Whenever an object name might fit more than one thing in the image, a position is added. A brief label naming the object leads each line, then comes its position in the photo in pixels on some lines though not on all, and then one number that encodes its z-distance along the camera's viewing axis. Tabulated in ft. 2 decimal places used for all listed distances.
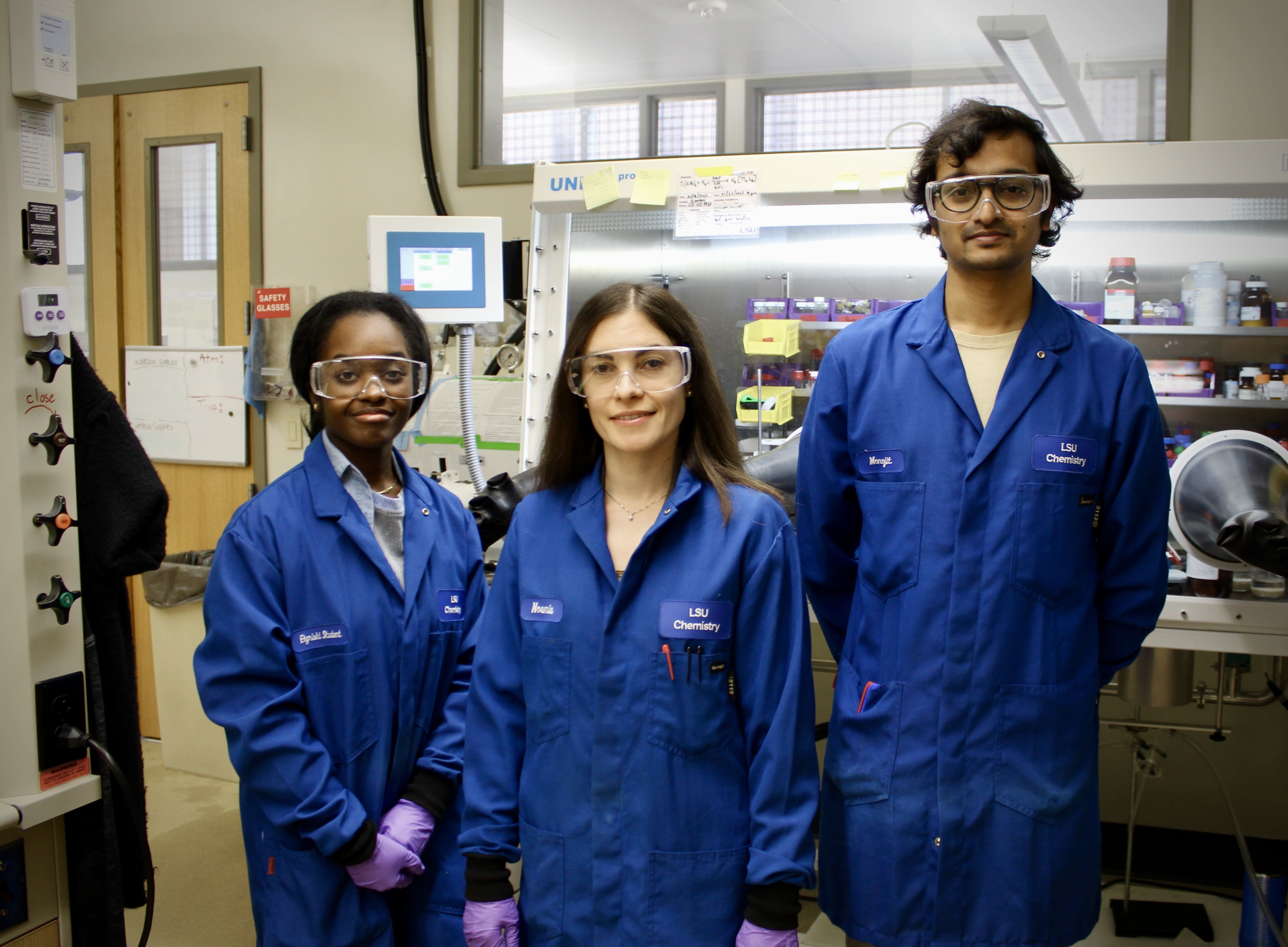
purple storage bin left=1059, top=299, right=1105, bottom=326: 8.70
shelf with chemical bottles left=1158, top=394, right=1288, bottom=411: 8.23
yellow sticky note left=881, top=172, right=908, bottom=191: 8.00
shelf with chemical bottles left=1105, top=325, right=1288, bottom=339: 8.20
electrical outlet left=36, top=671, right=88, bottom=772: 5.31
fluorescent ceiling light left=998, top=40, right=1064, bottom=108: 9.71
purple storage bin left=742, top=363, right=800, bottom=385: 9.16
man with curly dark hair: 4.39
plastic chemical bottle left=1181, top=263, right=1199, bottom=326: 8.61
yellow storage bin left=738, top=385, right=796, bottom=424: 8.96
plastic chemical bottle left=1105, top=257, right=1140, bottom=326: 8.70
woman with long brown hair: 3.92
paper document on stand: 8.32
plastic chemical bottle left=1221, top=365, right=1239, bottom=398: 8.41
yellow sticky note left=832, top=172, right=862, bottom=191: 8.12
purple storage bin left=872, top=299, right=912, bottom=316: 9.11
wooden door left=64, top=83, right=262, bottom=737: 12.19
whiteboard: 12.30
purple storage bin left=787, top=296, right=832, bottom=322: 9.12
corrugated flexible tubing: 8.79
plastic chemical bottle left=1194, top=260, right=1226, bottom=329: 8.46
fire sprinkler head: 10.64
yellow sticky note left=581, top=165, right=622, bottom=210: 8.59
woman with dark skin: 4.42
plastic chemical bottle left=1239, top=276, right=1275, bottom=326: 8.31
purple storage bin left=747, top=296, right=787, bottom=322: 9.21
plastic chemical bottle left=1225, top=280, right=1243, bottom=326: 8.46
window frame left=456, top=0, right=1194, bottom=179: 9.11
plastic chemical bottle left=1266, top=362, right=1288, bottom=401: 8.23
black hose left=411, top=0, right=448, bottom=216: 11.11
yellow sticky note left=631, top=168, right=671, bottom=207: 8.43
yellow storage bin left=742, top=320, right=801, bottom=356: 8.94
